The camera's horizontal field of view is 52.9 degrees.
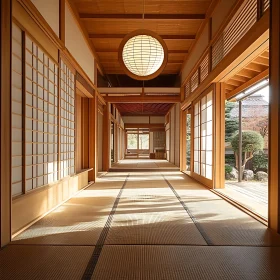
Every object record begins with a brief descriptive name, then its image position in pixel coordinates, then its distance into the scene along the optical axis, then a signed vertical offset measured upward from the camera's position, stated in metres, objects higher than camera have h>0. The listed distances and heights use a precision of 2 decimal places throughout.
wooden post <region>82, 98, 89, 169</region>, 6.15 +0.01
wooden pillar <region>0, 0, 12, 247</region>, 2.15 +0.13
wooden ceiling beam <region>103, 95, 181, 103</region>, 8.60 +1.32
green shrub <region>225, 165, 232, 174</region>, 10.35 -0.98
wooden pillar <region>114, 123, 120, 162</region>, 12.83 +0.03
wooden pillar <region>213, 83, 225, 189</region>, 4.82 +0.20
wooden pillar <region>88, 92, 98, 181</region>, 6.12 -0.05
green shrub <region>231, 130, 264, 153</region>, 10.40 +0.06
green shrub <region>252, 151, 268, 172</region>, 11.52 -0.76
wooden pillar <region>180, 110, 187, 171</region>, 8.75 +0.22
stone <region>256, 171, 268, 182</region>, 10.22 -1.23
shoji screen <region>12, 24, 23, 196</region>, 2.48 +0.27
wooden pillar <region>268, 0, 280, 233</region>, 2.40 +0.22
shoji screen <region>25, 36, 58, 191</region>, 2.83 +0.27
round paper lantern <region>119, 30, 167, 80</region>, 3.29 +1.07
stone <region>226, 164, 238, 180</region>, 10.33 -1.20
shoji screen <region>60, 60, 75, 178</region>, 4.08 +0.33
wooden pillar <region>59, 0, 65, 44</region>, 3.81 +1.66
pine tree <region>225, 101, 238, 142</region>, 13.52 +0.75
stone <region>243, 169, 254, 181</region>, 10.44 -1.21
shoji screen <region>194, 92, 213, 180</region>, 5.27 +0.13
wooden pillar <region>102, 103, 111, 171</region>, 8.77 +0.21
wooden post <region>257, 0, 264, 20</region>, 2.80 +1.35
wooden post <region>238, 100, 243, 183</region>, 7.13 -0.19
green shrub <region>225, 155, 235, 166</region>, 13.18 -0.81
